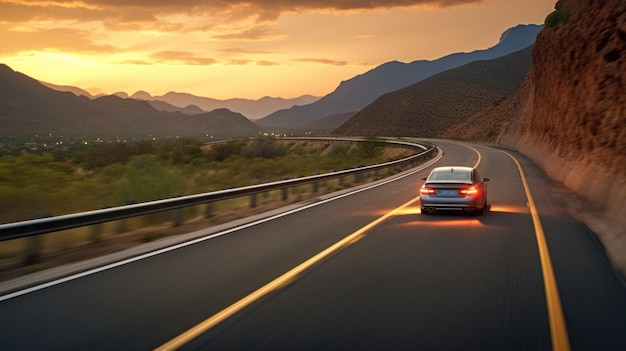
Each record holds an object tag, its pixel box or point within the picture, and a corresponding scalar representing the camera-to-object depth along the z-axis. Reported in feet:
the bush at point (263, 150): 218.79
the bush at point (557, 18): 145.18
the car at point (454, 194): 46.37
